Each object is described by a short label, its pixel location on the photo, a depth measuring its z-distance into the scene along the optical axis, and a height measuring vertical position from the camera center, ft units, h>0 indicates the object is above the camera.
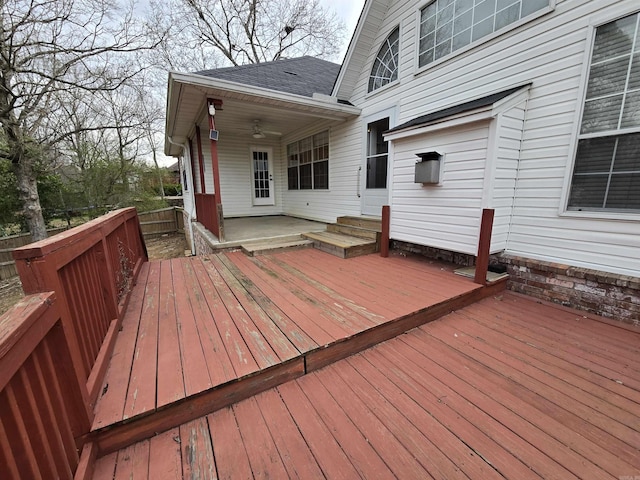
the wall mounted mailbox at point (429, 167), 10.94 +0.58
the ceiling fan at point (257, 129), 20.99 +4.38
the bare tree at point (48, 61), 23.03 +12.51
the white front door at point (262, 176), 27.27 +1.04
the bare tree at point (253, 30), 42.83 +25.98
